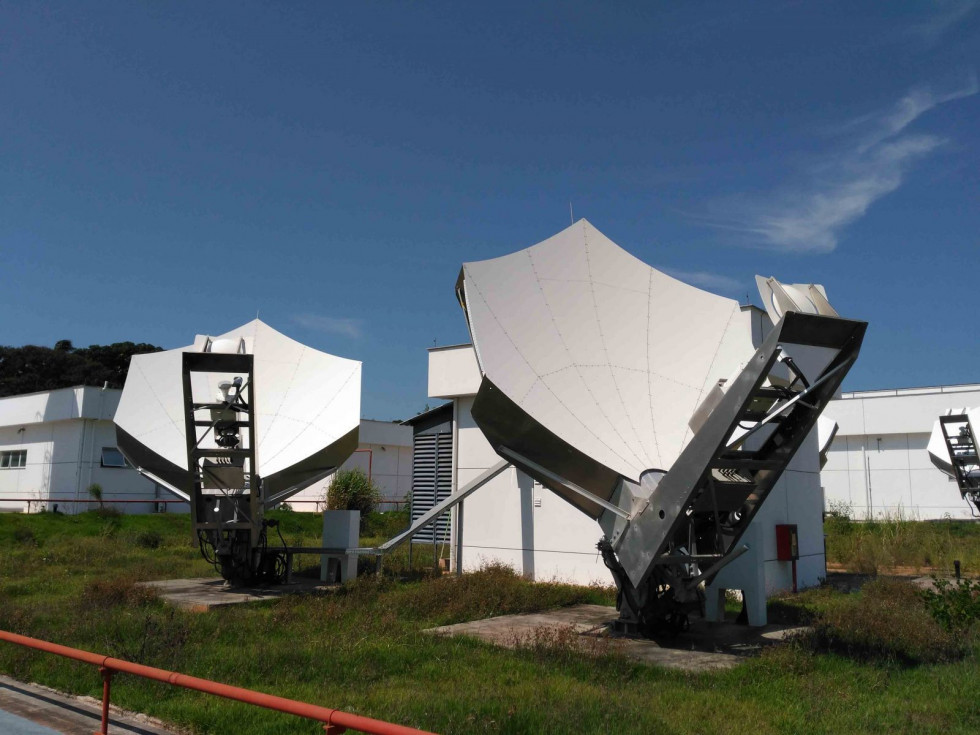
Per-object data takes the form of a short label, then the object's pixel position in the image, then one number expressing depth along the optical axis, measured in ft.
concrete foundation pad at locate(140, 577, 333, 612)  52.04
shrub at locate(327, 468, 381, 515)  117.80
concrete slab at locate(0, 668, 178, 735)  24.99
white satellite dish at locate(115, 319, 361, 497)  61.11
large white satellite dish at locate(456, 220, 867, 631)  32.83
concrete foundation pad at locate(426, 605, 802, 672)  35.99
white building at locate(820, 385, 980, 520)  142.51
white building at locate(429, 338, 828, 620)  58.80
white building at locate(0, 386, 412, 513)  126.62
